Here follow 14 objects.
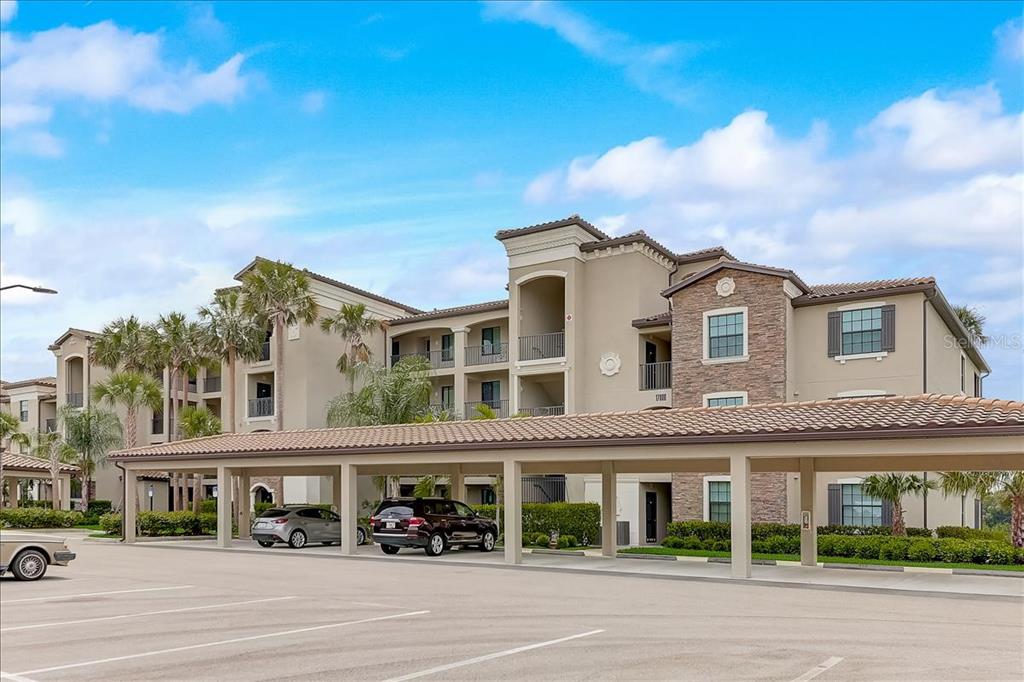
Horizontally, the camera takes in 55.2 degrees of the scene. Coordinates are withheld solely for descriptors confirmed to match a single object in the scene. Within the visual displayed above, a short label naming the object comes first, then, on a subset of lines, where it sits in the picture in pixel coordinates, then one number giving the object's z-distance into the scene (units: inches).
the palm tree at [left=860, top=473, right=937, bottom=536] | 1113.4
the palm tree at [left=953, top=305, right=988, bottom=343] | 1913.1
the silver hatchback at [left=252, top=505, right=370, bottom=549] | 1199.6
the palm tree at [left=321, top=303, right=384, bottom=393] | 1769.2
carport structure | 730.2
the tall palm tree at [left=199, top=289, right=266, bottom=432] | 1792.6
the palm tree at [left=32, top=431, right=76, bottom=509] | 1956.2
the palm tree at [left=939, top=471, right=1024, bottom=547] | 1024.2
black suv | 1037.8
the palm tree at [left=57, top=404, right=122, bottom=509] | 1982.0
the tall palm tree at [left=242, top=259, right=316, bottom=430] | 1749.5
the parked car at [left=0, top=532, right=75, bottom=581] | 433.7
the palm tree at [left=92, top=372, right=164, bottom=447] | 1900.8
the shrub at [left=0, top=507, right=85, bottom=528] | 1690.5
